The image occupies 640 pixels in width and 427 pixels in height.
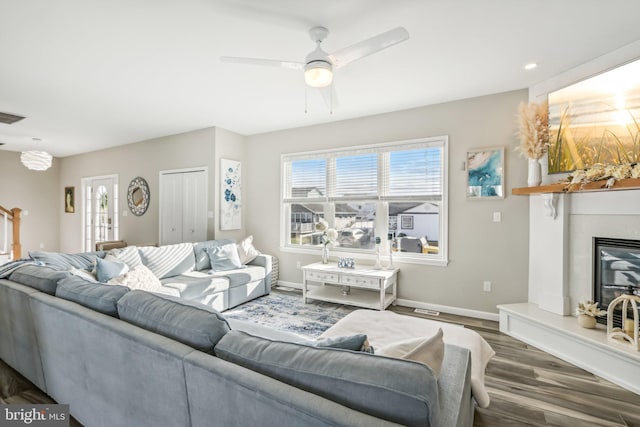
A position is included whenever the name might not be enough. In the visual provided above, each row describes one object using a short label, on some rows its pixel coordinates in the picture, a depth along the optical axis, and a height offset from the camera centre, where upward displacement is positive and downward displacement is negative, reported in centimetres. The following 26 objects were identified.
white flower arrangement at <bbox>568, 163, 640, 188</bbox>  232 +32
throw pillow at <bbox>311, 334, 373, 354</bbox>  110 -50
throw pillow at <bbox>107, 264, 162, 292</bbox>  268 -66
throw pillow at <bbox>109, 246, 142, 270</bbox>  326 -52
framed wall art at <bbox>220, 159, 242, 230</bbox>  482 +27
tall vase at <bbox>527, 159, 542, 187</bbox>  304 +40
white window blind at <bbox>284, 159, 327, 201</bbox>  464 +51
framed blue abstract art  339 +45
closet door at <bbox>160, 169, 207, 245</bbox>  488 +7
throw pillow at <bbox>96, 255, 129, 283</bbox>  280 -58
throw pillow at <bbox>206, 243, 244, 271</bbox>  405 -68
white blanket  183 -83
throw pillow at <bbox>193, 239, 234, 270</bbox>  407 -62
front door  636 -3
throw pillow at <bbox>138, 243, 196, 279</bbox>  352 -62
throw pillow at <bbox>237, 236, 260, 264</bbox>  439 -63
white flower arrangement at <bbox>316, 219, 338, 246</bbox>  428 -32
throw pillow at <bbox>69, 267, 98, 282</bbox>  266 -60
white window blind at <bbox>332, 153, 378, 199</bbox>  422 +52
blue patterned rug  325 -128
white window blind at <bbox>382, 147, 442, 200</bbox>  380 +50
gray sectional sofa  84 -57
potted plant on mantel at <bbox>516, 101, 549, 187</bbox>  298 +81
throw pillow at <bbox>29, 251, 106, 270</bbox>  280 -51
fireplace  248 -51
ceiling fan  194 +110
